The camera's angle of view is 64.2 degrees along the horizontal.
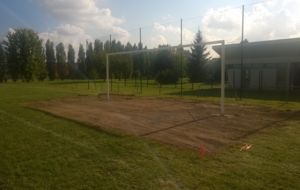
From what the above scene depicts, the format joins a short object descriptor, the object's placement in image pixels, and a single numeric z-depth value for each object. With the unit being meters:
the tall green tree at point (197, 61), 35.81
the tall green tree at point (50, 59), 64.57
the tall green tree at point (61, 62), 64.50
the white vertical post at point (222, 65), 9.52
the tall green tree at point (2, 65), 53.39
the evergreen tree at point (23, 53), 50.31
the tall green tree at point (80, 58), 59.10
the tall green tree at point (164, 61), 45.45
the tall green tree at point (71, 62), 63.69
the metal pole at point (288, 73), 22.61
